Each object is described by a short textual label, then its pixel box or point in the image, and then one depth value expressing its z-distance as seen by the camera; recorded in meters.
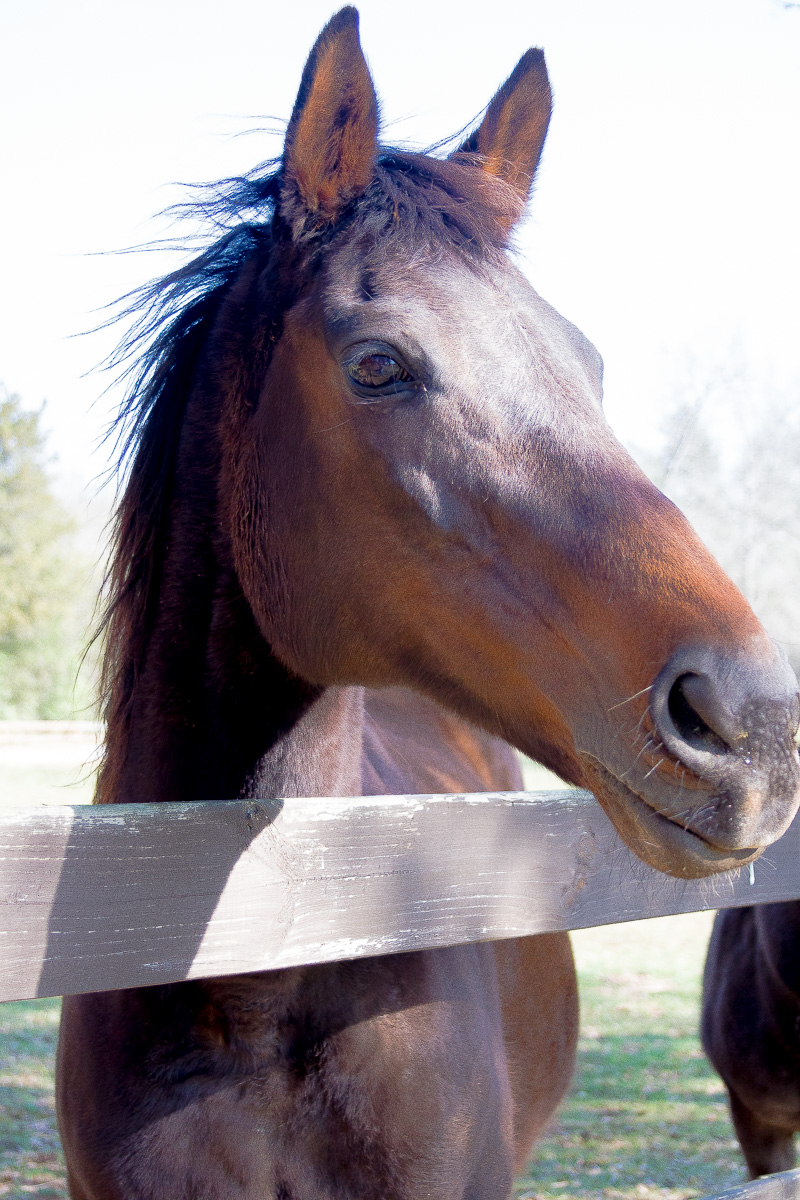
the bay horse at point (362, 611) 1.48
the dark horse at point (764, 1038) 4.15
